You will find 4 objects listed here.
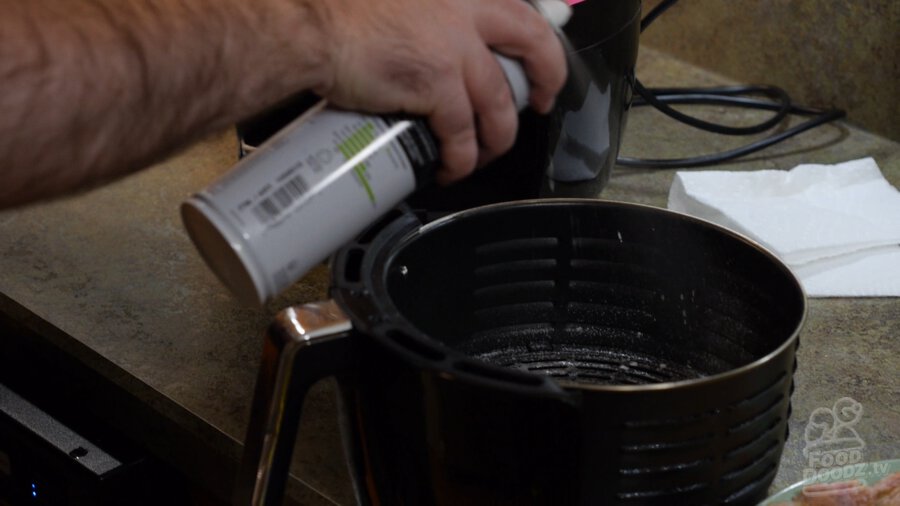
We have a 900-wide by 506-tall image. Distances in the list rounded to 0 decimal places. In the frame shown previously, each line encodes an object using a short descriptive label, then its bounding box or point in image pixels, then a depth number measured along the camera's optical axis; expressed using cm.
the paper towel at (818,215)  133
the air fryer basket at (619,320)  99
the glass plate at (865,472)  108
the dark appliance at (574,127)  127
